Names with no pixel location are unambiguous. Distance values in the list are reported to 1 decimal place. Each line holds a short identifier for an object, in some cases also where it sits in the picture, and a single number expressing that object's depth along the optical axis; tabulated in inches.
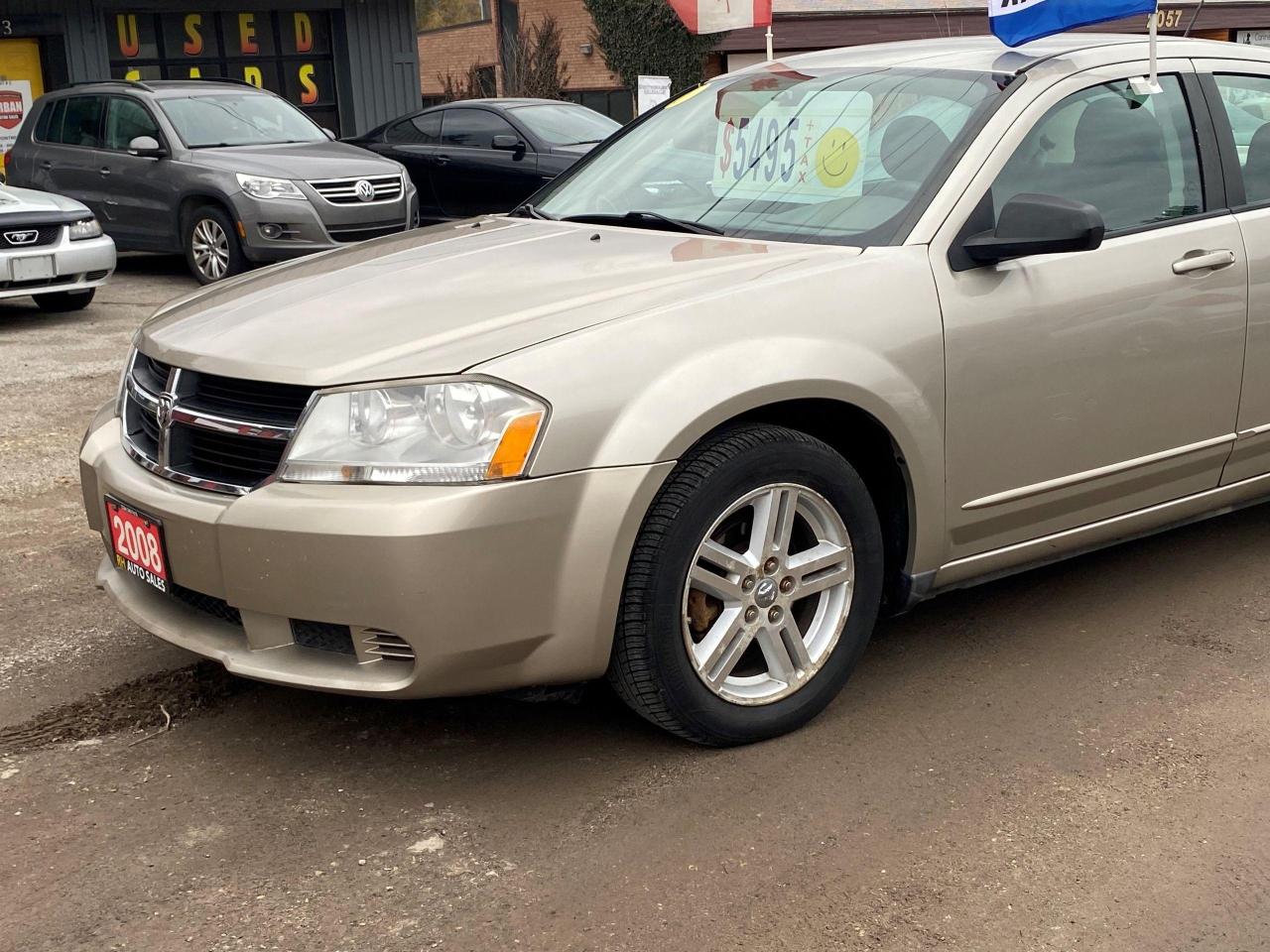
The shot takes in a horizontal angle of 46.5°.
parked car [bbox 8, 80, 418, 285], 450.3
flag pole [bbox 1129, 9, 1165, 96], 163.9
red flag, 360.5
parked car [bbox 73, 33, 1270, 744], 121.2
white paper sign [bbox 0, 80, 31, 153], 692.7
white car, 390.3
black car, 532.1
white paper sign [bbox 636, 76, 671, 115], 525.0
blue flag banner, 168.6
